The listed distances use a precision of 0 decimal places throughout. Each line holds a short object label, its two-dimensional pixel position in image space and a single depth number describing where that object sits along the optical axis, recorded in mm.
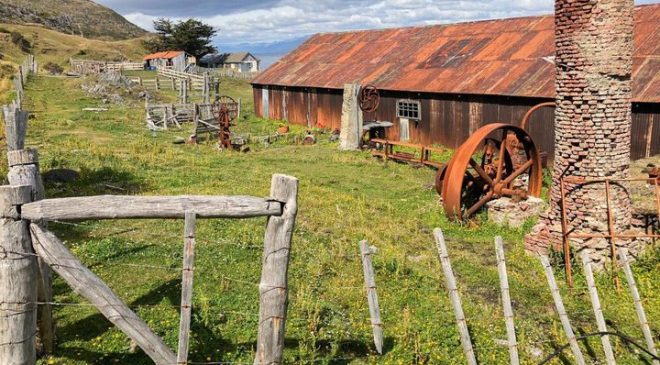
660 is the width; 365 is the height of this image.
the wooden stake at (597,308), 6180
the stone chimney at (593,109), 9578
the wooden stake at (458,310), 5883
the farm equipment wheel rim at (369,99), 24141
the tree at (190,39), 73688
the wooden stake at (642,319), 6708
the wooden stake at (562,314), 6016
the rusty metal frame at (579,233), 9242
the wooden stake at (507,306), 5766
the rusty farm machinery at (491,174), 12891
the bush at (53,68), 56438
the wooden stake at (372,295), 6512
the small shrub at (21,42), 65875
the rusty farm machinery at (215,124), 23516
